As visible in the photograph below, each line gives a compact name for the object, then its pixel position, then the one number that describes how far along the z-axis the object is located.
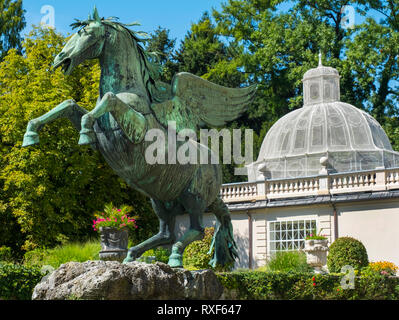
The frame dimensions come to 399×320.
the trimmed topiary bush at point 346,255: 17.75
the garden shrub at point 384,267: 14.21
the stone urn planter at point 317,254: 18.59
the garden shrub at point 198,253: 19.08
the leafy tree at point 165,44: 34.09
